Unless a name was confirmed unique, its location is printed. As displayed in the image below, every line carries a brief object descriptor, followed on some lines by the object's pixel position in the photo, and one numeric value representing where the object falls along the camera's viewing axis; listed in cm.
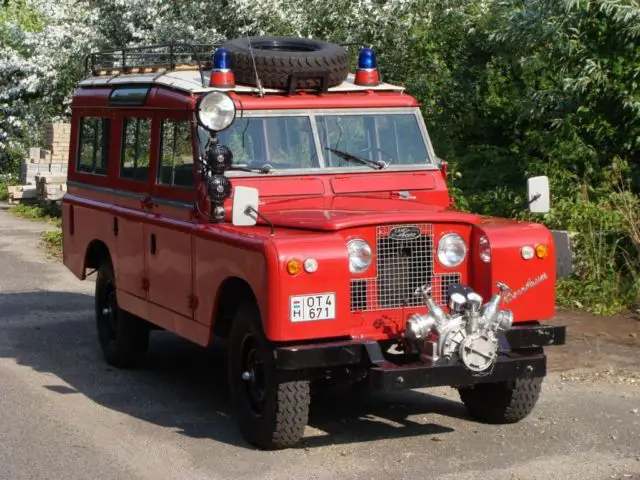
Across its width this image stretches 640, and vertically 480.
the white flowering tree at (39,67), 2461
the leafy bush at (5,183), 2551
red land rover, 671
